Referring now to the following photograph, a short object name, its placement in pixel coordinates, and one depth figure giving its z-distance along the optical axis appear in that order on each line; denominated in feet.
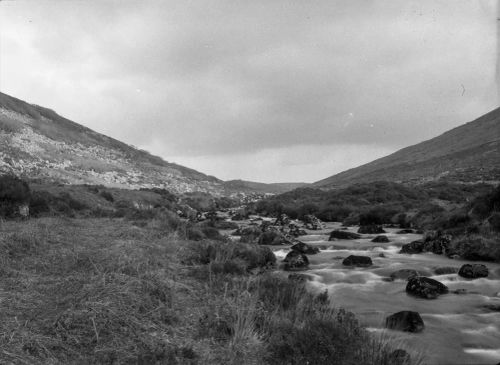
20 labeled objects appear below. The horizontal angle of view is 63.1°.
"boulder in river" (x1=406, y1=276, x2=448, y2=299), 36.17
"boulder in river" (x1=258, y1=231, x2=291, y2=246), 69.72
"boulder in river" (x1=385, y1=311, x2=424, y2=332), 27.63
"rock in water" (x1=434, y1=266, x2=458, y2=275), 44.88
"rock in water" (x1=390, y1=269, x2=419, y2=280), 43.42
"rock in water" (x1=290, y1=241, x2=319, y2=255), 60.08
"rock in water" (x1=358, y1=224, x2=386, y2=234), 83.57
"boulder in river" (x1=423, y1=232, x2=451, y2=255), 57.16
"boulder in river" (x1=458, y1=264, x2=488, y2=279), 42.22
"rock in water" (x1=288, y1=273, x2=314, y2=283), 38.91
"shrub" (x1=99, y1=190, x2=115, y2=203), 102.43
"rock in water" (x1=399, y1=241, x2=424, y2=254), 59.08
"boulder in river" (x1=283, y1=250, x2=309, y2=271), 49.39
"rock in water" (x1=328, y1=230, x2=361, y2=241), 75.99
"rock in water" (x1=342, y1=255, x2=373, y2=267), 50.79
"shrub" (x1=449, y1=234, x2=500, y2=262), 50.06
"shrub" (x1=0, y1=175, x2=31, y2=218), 51.70
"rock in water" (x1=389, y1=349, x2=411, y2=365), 18.58
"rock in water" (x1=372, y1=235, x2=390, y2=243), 68.91
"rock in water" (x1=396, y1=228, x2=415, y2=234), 82.67
